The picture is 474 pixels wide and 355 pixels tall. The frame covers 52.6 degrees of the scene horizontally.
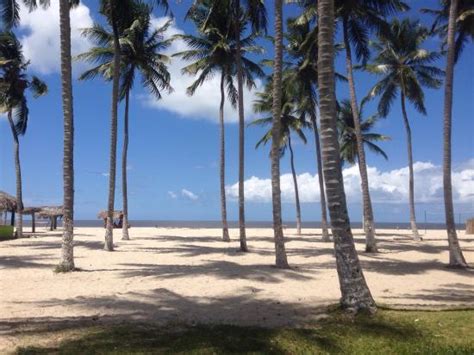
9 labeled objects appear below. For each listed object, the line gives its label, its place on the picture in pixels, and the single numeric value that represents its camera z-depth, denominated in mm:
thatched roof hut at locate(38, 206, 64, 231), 41631
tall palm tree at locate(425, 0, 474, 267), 15914
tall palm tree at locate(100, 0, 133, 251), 20062
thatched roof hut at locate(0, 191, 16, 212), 32562
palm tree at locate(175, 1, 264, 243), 25391
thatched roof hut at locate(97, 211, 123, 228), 47784
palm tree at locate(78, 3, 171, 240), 25016
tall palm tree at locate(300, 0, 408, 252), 20266
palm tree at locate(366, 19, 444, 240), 28719
